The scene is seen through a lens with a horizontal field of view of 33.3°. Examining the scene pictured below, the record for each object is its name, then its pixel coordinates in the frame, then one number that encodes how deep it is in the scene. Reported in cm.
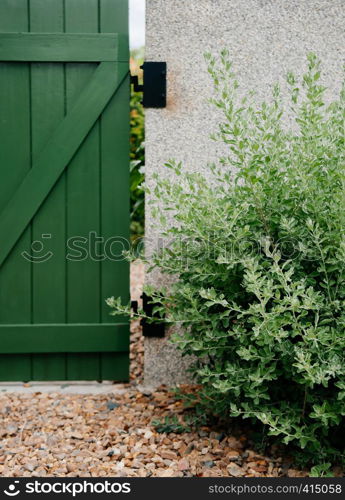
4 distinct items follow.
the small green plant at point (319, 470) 205
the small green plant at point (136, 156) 361
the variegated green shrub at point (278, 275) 198
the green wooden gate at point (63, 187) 284
